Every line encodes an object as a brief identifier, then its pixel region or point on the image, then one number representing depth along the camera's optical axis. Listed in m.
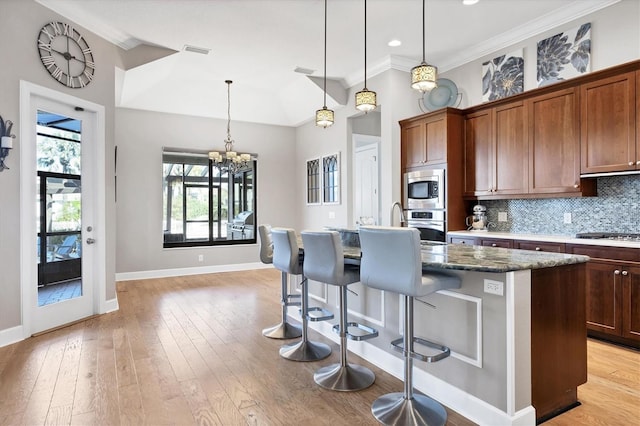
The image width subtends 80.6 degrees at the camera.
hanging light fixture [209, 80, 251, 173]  6.16
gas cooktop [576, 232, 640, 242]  3.39
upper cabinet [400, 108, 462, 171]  4.73
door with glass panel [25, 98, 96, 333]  3.75
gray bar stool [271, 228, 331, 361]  3.08
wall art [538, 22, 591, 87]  3.79
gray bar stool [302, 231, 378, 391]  2.52
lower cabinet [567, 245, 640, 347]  3.08
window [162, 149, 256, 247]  6.98
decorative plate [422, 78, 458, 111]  5.21
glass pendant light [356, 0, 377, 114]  3.17
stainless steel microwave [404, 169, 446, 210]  4.79
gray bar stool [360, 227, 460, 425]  1.98
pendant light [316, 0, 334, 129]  3.62
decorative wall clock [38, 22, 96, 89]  3.69
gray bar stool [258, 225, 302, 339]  3.59
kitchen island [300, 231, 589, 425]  1.95
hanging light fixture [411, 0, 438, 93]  2.76
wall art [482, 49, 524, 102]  4.42
